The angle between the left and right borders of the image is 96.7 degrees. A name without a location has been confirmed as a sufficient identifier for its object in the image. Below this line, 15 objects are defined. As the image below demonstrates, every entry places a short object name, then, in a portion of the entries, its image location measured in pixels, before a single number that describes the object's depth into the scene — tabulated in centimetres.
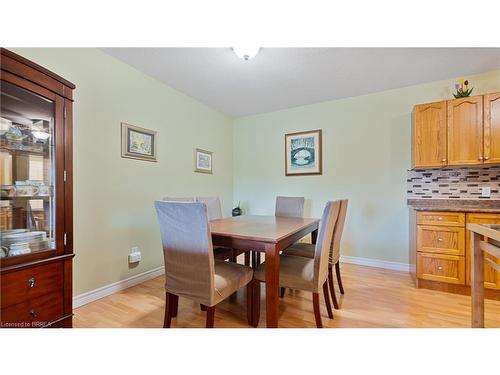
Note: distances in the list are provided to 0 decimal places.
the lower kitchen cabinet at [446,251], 204
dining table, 142
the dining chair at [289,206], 268
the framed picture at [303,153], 334
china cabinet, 109
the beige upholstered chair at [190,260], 133
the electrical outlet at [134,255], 233
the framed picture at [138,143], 229
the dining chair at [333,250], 191
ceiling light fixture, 178
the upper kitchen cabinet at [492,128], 212
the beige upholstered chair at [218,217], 223
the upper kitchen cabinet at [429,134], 233
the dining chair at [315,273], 152
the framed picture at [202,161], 323
